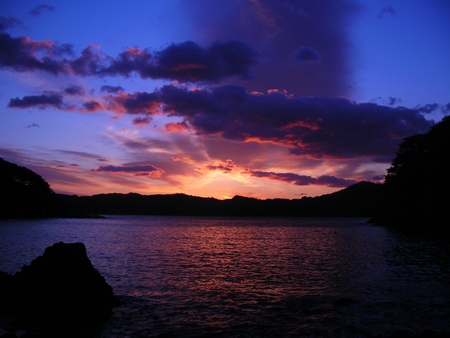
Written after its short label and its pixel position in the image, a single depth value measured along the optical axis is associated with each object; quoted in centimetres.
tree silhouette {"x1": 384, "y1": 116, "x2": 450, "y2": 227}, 7006
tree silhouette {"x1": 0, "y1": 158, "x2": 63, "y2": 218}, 12988
